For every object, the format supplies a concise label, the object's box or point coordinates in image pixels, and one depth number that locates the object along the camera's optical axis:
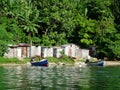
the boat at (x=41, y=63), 70.18
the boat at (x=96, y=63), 74.81
